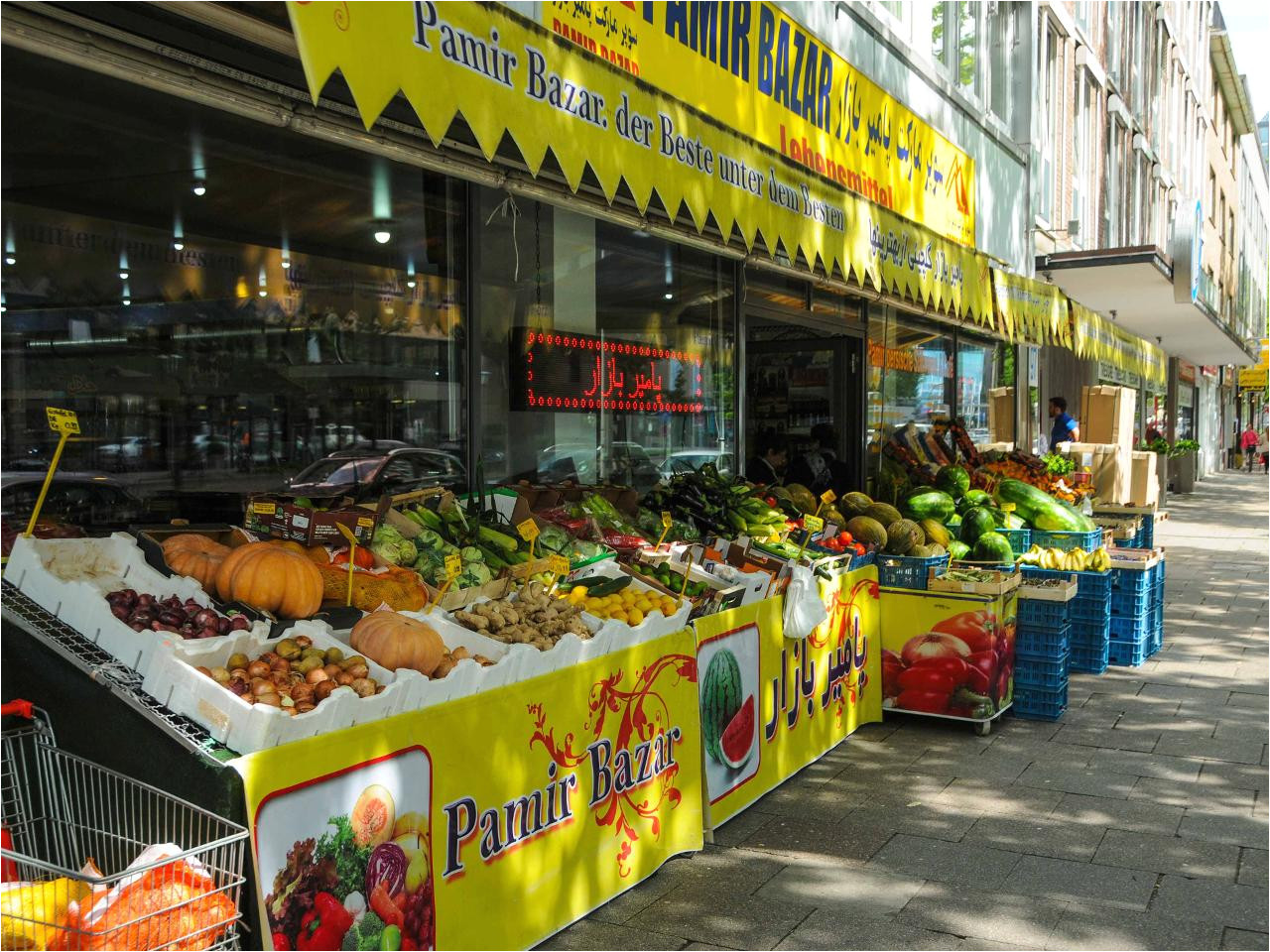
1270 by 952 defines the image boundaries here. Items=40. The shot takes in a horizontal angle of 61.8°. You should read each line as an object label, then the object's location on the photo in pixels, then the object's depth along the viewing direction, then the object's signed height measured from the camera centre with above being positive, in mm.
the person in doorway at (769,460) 9977 -286
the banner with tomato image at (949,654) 6457 -1389
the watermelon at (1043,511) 8375 -655
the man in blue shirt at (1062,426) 16109 +45
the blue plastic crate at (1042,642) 6824 -1376
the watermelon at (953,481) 9382 -458
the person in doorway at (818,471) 10602 -401
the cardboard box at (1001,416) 15711 +216
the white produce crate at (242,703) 2828 -751
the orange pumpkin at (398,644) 3527 -703
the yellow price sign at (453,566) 4500 -562
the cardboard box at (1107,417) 14992 +165
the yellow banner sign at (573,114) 3197 +1243
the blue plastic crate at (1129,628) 8375 -1578
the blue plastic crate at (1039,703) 6832 -1774
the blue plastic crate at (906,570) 6703 -890
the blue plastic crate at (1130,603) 8367 -1382
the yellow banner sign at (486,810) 2859 -1221
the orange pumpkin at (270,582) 3840 -534
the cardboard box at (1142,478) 13453 -641
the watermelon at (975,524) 8047 -718
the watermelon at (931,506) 8484 -609
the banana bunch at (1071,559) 7801 -966
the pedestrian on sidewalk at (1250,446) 48881 -853
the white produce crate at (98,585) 3170 -490
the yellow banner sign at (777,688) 4914 -1356
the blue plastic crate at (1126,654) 8398 -1790
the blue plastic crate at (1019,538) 8312 -855
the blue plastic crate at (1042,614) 6871 -1198
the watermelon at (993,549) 7473 -848
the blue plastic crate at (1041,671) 6812 -1564
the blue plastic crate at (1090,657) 8102 -1754
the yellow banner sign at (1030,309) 9555 +1148
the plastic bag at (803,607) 5500 -916
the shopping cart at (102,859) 2330 -1048
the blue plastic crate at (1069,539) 8172 -860
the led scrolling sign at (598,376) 6773 +407
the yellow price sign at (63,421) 3597 +55
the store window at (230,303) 5746 +796
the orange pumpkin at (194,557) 3969 -460
